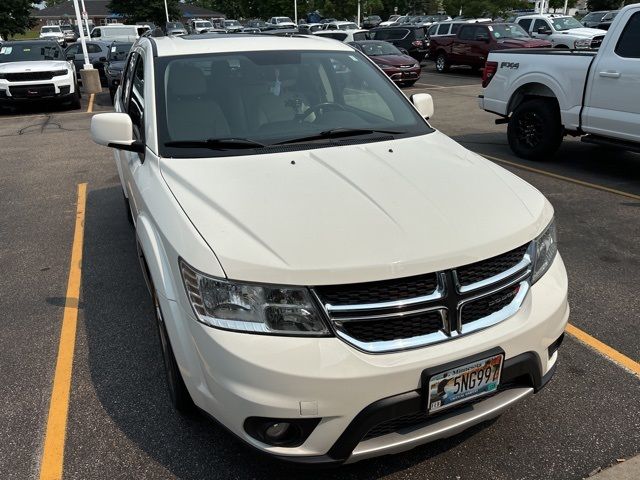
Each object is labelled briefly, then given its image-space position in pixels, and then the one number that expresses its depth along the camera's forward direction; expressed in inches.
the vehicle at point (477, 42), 736.0
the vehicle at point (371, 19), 2080.2
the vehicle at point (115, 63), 571.5
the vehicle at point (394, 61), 660.1
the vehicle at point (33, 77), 508.4
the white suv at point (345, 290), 80.0
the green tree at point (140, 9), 2079.2
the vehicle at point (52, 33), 1753.4
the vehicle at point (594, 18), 1357.0
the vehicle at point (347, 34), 789.9
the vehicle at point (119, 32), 976.7
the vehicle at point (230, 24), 1987.6
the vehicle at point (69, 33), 1904.7
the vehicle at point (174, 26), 1045.7
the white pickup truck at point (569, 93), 257.0
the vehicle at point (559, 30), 763.4
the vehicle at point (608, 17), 1249.9
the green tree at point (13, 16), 1651.1
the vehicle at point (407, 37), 895.1
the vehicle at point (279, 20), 1916.8
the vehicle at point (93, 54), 778.8
